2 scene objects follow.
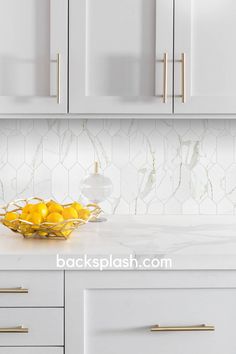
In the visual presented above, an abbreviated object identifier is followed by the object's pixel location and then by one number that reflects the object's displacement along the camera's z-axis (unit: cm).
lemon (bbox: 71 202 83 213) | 187
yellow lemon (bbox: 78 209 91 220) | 185
